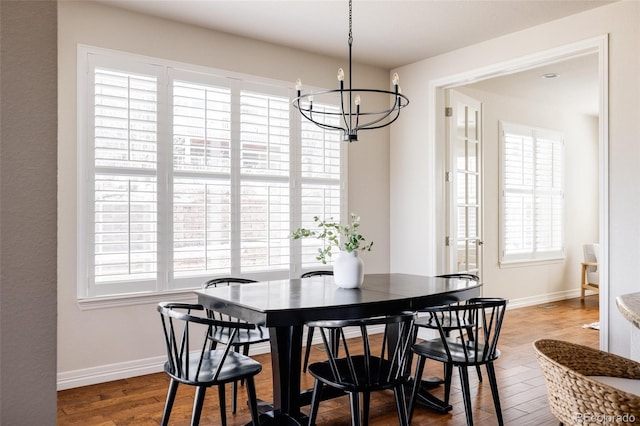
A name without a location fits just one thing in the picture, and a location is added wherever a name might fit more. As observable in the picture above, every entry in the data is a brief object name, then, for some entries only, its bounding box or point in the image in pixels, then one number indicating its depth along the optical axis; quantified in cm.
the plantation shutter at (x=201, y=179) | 420
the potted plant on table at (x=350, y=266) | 329
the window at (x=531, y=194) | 707
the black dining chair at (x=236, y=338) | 318
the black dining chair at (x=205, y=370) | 242
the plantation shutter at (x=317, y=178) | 496
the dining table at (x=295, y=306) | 262
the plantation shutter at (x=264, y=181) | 456
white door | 524
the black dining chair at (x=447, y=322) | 332
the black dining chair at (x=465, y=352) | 283
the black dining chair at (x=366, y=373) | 238
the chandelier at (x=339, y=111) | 507
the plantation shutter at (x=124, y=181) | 381
